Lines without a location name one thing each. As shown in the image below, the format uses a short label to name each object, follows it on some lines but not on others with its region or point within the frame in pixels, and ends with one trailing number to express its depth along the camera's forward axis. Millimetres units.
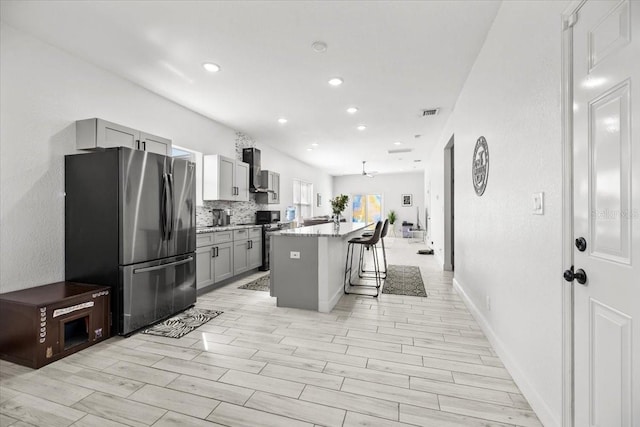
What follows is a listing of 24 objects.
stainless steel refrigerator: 2807
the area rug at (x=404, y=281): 4258
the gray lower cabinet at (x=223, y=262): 4449
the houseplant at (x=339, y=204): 5189
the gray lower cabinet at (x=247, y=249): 4969
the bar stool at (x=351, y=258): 4043
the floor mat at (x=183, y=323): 2911
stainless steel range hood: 6043
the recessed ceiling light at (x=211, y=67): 3264
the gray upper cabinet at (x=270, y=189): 6523
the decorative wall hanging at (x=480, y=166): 2744
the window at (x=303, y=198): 9047
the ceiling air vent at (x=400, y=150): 7728
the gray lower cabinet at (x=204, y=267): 4090
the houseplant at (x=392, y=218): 12305
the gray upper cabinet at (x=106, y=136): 3008
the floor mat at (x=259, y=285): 4498
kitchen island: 3457
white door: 1051
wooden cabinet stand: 2270
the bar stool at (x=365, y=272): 5277
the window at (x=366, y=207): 13070
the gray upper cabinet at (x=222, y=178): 4867
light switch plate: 1669
